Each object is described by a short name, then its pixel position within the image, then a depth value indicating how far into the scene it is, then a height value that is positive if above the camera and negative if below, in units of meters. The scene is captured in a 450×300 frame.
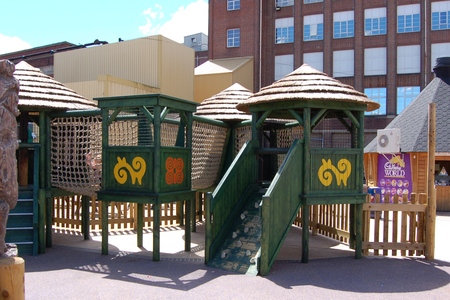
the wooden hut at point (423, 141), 18.06 +0.34
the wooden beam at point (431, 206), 8.39 -1.06
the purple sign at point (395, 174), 18.12 -1.02
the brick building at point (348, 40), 36.25 +9.22
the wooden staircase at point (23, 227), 8.44 -1.53
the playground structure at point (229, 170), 7.74 -0.37
